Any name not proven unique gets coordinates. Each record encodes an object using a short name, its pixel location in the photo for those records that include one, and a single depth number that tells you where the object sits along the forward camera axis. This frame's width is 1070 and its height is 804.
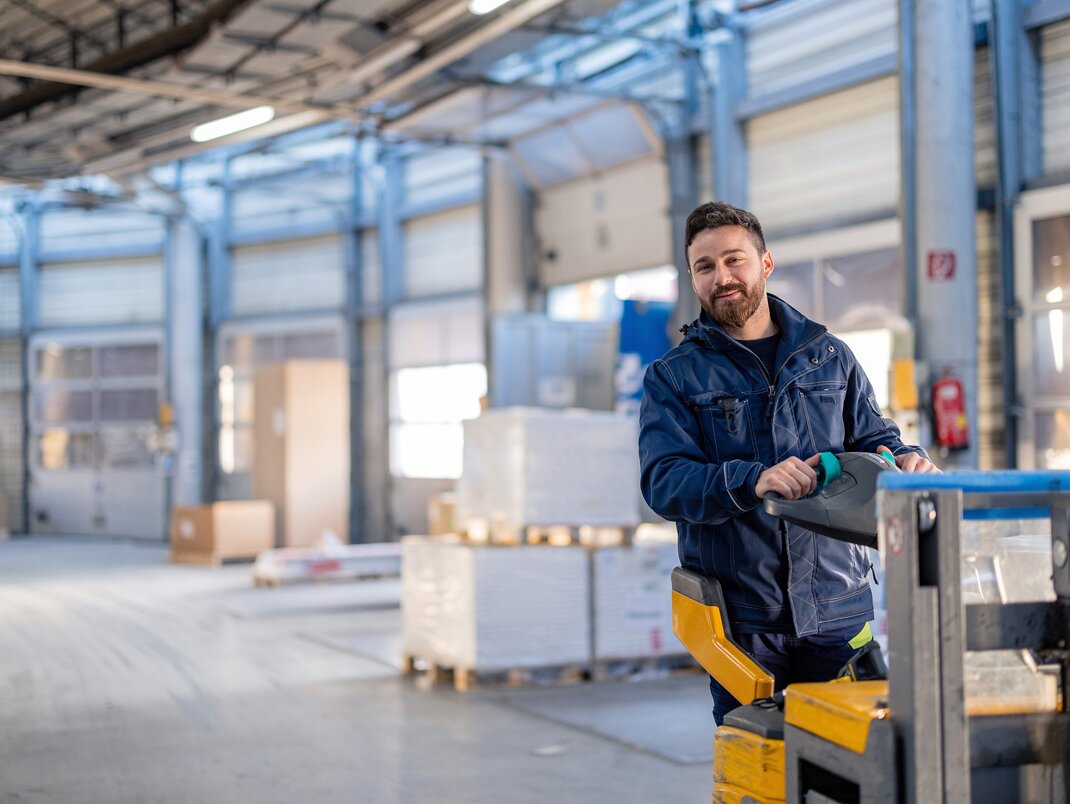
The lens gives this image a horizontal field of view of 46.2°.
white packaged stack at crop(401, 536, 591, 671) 6.78
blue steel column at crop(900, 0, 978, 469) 7.34
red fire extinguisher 7.16
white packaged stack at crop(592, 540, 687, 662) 7.05
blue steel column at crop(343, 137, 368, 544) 16.16
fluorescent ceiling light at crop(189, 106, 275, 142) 11.20
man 2.54
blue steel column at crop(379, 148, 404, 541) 15.86
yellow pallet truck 1.81
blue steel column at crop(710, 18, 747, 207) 10.24
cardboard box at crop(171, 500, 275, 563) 14.34
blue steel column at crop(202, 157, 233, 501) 17.94
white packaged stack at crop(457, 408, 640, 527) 6.93
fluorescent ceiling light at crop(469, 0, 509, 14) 8.25
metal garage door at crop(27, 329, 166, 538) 18.55
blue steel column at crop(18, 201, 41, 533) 19.56
